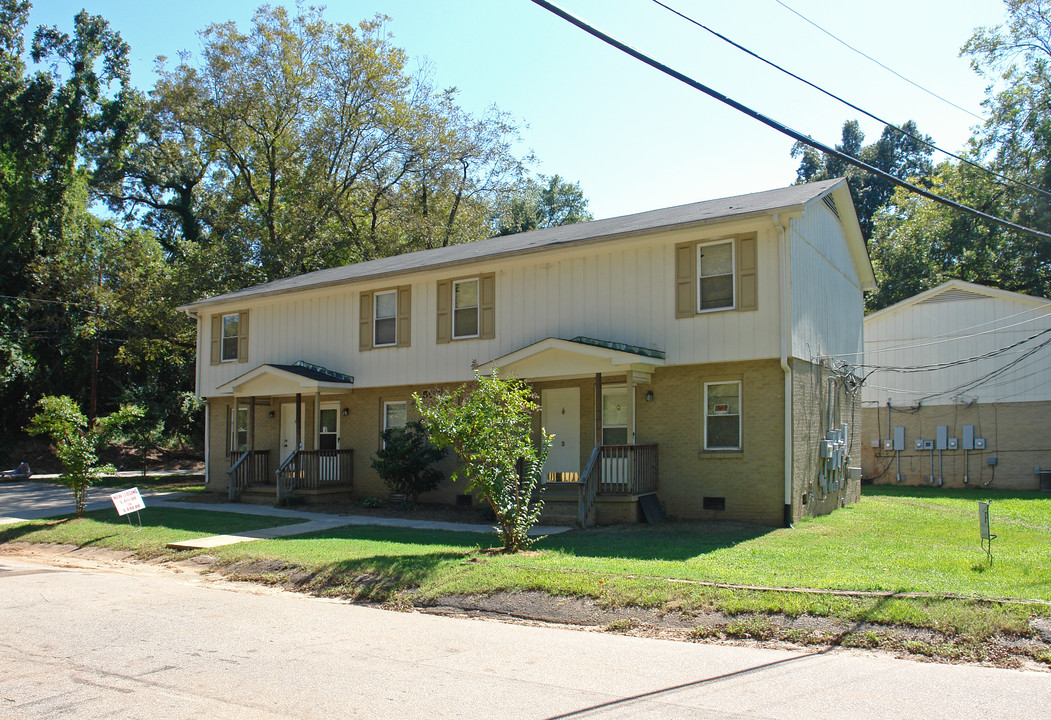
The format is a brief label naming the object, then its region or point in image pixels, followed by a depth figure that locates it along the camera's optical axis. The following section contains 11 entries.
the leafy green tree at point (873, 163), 50.22
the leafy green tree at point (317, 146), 32.97
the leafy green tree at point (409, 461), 17.83
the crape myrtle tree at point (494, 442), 11.37
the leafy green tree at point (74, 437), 16.16
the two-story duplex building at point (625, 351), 14.80
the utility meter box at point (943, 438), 24.19
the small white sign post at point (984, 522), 9.72
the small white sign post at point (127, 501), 14.50
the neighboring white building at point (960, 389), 23.03
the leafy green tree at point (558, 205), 53.75
